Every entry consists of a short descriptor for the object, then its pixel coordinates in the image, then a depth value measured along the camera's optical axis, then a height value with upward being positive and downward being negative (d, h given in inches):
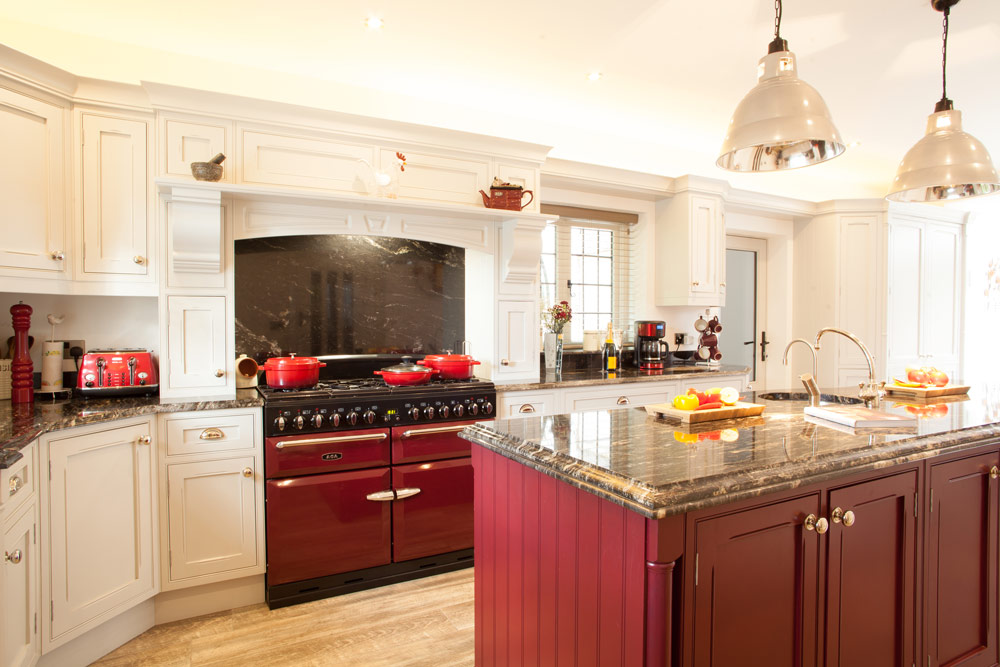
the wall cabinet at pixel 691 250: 175.0 +23.3
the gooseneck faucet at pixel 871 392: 88.4 -11.0
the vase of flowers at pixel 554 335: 155.9 -3.1
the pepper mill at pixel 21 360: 100.2 -6.7
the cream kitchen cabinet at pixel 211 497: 100.6 -31.6
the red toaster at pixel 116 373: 105.8 -9.6
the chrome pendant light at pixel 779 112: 66.5 +25.4
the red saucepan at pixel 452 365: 128.3 -9.3
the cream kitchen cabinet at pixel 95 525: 82.6 -31.8
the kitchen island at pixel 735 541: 49.5 -22.5
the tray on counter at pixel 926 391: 97.4 -11.4
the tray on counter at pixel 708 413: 76.3 -12.0
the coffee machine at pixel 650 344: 175.3 -6.1
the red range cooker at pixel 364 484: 106.5 -31.7
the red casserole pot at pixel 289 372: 111.6 -9.6
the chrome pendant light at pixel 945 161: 88.3 +26.0
